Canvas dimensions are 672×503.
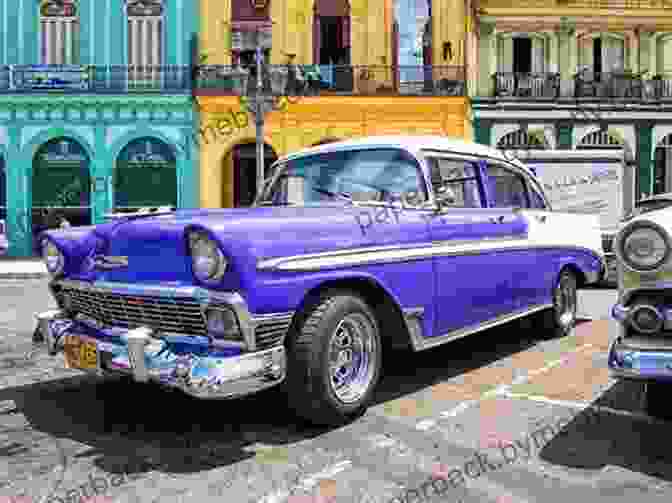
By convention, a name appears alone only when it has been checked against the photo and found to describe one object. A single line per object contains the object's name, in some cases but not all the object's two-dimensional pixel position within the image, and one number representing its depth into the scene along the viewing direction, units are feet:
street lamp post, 49.24
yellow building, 67.67
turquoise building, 66.23
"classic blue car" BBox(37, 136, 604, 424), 11.32
